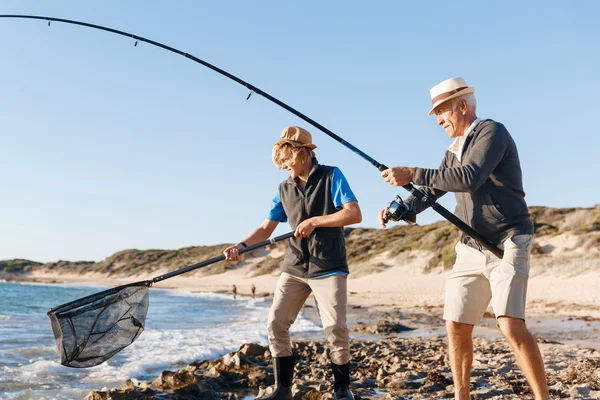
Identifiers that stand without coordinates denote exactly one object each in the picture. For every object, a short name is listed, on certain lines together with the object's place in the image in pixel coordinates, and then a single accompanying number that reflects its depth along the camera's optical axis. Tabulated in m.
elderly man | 3.39
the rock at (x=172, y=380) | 5.91
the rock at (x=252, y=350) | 7.59
